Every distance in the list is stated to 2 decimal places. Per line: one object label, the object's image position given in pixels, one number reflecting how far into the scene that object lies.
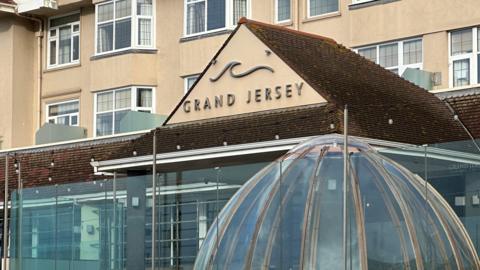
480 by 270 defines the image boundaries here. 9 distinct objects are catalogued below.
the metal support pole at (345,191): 24.45
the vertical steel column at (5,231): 34.99
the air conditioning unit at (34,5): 47.81
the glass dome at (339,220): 24.53
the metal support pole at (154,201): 31.27
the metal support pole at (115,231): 33.69
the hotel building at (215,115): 30.88
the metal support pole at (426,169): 25.20
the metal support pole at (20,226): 36.41
